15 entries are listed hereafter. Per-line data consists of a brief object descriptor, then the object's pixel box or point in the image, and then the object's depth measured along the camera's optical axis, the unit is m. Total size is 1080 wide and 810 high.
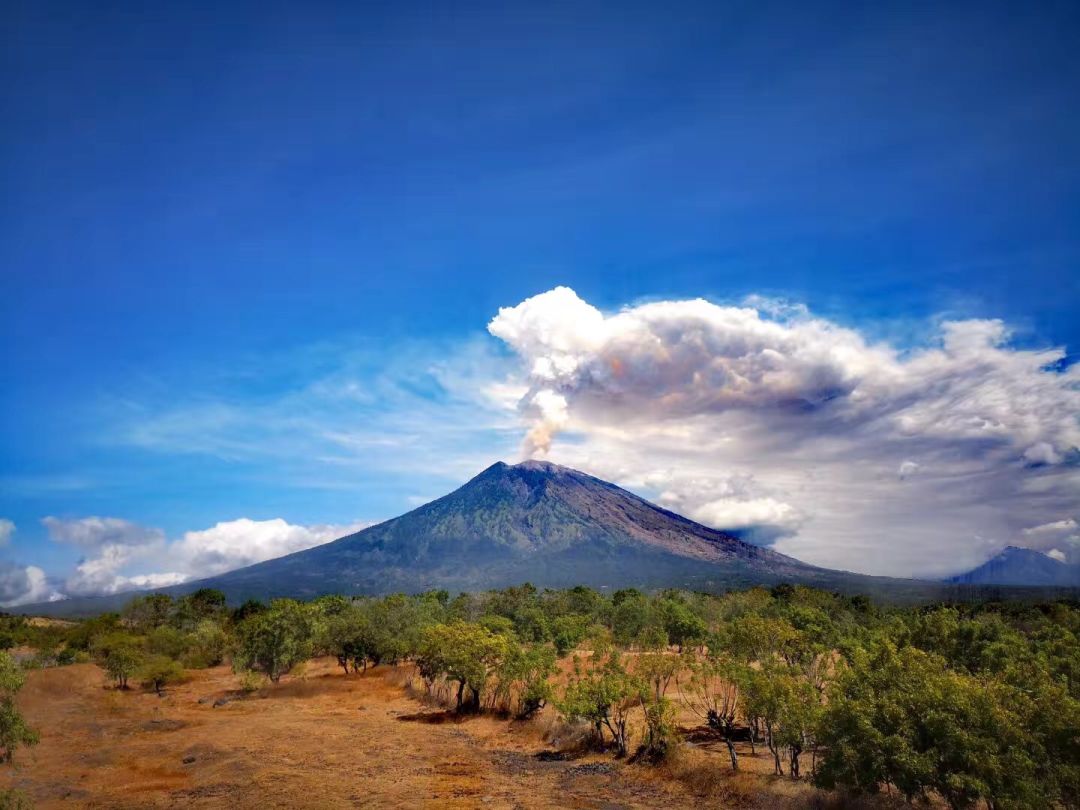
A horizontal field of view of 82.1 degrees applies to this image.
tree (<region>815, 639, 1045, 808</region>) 17.33
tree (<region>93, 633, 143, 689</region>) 58.88
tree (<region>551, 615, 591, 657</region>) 67.81
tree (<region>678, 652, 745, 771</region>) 28.95
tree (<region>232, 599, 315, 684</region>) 56.62
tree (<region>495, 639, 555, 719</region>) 39.53
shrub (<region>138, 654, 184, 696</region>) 57.06
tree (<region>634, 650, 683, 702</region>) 33.56
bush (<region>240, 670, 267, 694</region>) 54.81
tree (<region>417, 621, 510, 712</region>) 42.34
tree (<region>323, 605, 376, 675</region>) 62.19
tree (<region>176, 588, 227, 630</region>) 101.38
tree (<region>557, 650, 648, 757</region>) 31.17
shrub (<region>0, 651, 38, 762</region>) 24.53
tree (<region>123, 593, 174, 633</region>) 102.24
